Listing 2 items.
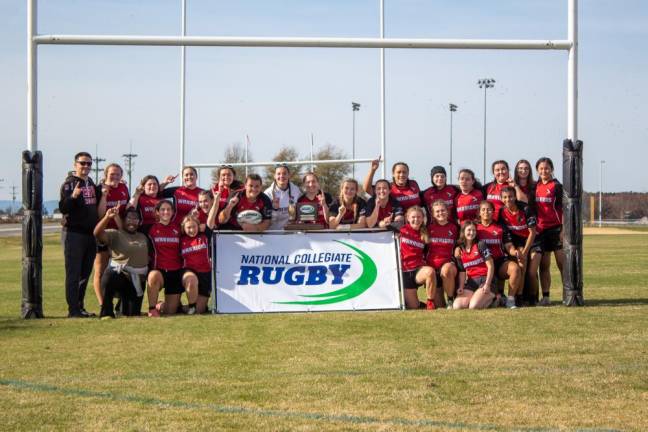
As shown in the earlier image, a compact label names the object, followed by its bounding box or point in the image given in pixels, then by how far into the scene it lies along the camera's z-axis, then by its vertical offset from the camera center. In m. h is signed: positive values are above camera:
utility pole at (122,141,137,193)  78.44 +2.41
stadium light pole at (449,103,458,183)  61.15 +5.60
